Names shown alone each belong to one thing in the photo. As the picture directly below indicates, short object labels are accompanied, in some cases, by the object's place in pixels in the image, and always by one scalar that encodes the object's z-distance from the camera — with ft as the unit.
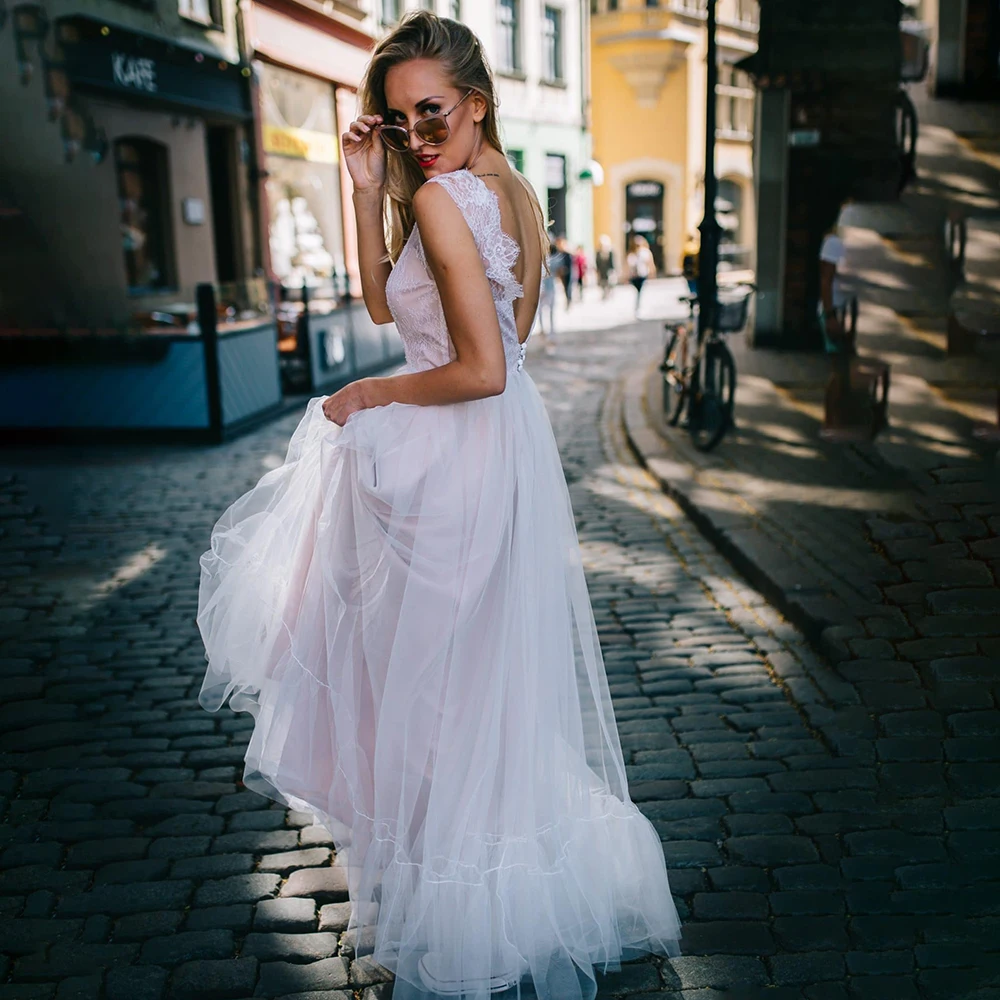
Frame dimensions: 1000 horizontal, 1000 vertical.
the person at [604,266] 104.63
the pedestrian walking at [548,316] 62.90
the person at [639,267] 85.71
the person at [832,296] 29.91
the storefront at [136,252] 33.73
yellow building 126.41
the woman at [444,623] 8.22
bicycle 29.91
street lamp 30.37
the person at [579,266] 95.19
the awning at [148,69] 43.91
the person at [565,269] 83.20
